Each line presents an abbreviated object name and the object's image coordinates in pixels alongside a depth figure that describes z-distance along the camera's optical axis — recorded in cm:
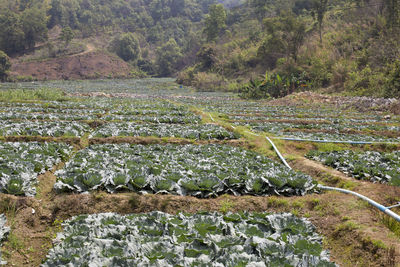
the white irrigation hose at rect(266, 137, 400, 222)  490
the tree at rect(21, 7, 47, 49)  8956
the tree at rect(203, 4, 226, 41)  7912
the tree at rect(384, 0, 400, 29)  3259
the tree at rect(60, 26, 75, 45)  8669
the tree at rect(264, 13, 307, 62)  4141
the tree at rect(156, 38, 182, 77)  10501
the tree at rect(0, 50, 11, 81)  5724
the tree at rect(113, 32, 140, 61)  10931
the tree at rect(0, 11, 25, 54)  8544
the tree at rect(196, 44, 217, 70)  6669
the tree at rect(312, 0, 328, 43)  4206
